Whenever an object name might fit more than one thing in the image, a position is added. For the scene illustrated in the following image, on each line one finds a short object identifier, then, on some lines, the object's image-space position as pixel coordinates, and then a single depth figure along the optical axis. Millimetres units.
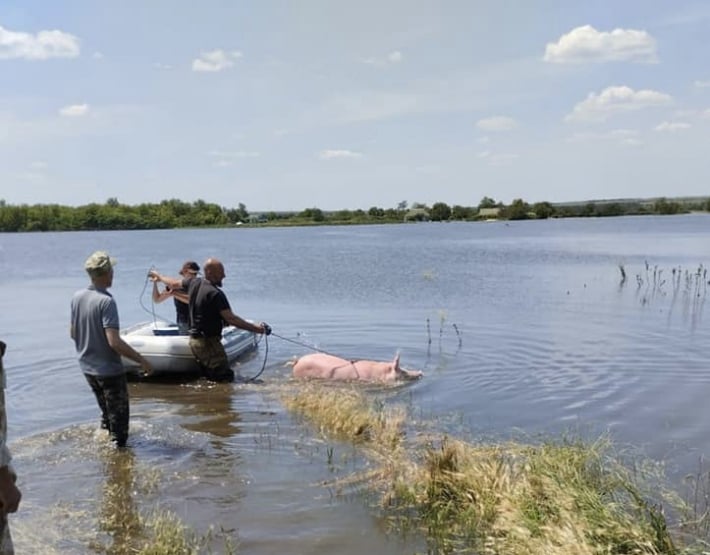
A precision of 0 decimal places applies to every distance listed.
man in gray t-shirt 6703
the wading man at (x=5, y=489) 2859
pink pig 10609
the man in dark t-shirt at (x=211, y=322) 9758
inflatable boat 10391
